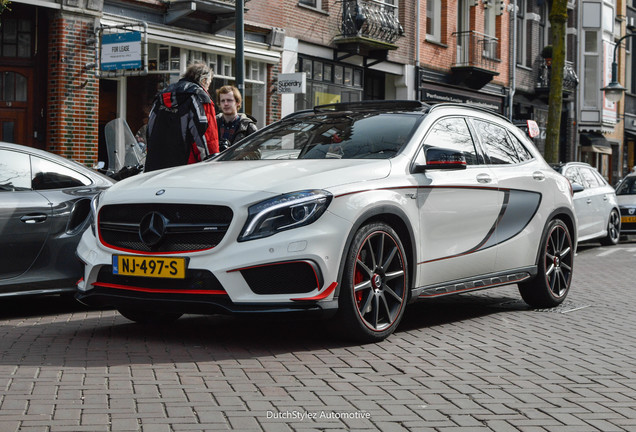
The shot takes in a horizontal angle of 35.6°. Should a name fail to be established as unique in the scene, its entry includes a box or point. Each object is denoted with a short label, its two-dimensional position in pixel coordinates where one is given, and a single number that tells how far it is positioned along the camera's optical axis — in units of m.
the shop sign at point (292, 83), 17.66
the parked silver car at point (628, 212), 19.88
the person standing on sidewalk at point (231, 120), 10.71
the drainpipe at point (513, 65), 33.66
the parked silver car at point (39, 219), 7.36
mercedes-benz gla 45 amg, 5.84
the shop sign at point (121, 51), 16.17
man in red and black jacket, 9.34
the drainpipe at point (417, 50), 27.86
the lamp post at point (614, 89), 32.01
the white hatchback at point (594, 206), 16.75
